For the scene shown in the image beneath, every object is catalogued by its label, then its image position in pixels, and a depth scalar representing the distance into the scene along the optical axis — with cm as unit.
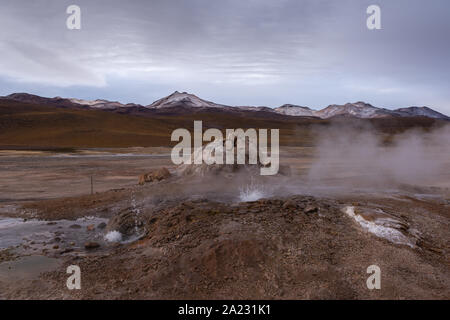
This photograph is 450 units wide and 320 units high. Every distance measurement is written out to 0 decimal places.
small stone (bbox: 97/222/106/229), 570
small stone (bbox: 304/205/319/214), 543
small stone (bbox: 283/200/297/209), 562
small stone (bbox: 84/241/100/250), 476
